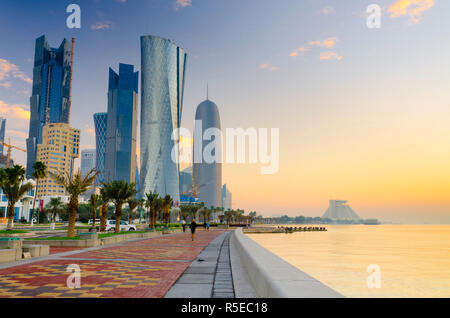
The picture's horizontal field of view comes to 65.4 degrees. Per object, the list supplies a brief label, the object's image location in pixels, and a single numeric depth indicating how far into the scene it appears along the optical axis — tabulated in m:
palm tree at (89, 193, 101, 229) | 47.95
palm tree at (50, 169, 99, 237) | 27.70
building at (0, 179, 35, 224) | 109.44
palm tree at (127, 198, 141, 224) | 55.28
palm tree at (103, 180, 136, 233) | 39.69
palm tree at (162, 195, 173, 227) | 65.56
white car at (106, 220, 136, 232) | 45.47
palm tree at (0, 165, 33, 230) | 43.75
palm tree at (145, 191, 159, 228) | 51.77
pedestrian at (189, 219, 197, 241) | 30.52
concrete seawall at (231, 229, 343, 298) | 4.49
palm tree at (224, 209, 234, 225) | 153.70
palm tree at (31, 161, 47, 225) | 66.50
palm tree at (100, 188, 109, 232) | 39.31
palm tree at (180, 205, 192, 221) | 121.45
